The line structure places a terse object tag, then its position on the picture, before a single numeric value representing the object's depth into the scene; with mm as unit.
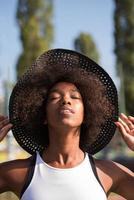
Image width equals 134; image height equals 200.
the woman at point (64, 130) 2809
